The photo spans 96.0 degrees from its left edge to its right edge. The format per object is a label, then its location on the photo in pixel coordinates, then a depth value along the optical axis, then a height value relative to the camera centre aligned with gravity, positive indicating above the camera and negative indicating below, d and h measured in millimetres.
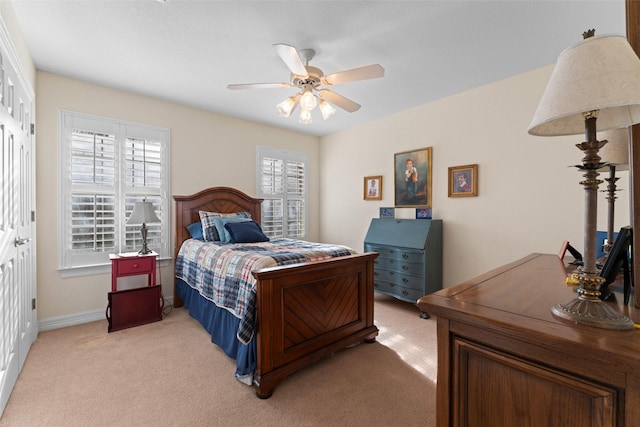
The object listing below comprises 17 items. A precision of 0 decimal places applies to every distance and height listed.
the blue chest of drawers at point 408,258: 3379 -575
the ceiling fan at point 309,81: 2090 +1039
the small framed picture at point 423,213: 3791 -32
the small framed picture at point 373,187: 4387 +356
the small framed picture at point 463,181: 3350 +360
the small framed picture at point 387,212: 4199 -31
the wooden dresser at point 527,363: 631 -387
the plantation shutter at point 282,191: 4695 +321
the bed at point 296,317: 1945 -864
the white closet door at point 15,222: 1728 -94
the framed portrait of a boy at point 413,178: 3801 +444
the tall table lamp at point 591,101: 663 +266
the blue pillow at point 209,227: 3516 -214
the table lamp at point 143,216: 3094 -73
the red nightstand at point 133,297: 2949 -930
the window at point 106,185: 3076 +281
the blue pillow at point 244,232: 3344 -270
